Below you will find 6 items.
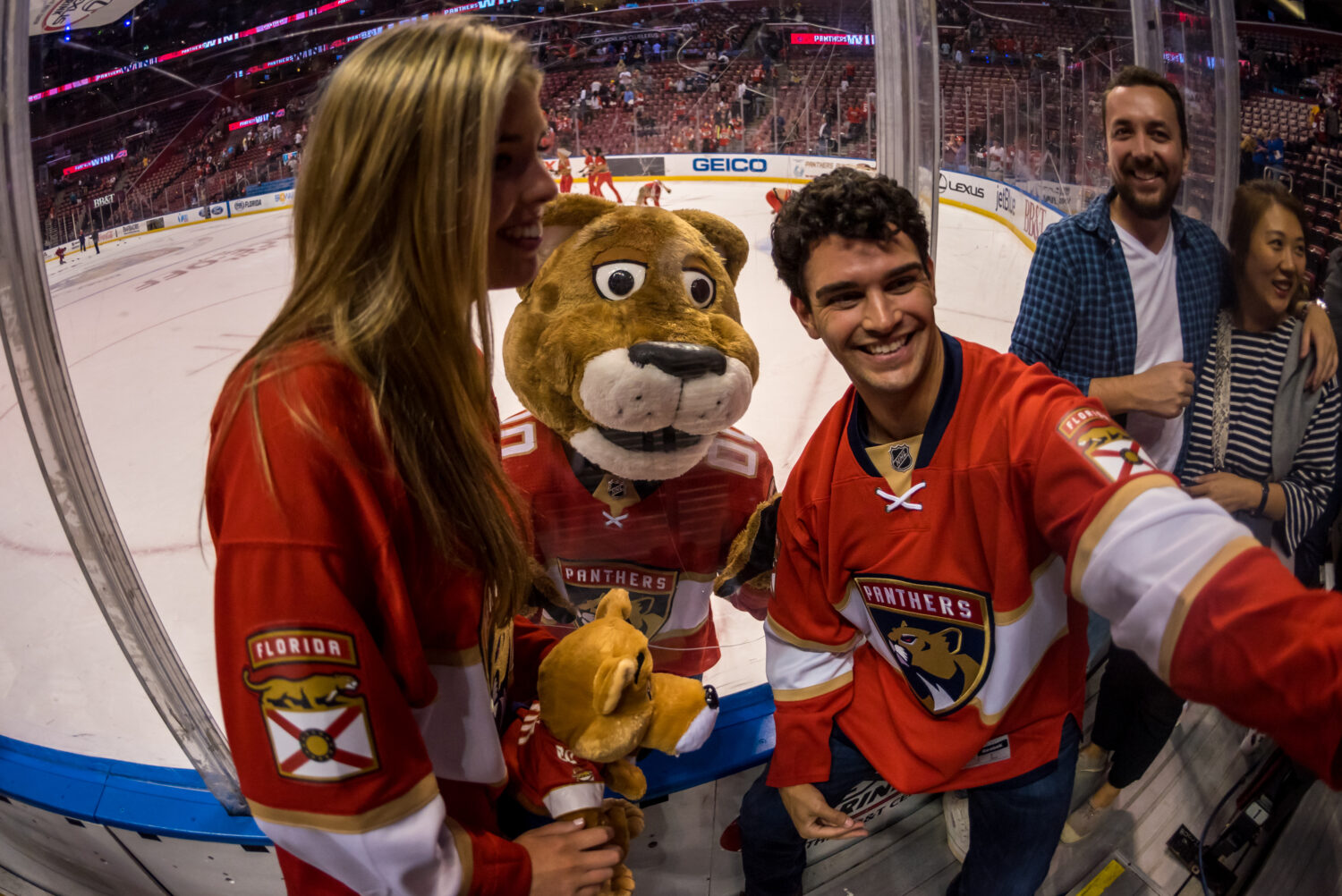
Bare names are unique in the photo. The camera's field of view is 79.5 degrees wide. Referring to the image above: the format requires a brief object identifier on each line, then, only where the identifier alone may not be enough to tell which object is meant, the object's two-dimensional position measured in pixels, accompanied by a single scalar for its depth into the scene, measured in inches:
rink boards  49.4
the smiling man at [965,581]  23.6
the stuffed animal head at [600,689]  38.4
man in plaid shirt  40.2
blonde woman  23.2
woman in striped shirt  37.3
